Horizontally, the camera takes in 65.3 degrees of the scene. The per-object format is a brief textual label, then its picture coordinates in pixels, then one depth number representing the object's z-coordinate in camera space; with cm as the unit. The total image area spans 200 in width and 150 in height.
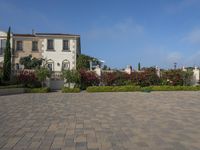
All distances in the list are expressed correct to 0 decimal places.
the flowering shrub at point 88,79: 1461
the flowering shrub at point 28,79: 1406
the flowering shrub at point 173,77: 1527
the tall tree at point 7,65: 1410
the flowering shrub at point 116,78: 1479
